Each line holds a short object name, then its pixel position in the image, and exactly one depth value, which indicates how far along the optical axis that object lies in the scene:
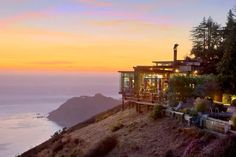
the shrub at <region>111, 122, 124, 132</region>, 34.81
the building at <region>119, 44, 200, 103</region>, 40.75
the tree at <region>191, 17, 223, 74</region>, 49.15
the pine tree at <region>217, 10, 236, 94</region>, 38.88
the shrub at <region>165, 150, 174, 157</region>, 24.10
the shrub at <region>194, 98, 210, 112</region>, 28.73
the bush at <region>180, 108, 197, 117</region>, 27.97
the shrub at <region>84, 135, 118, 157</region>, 29.59
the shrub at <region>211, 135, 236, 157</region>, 21.19
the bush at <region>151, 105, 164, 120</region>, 32.59
